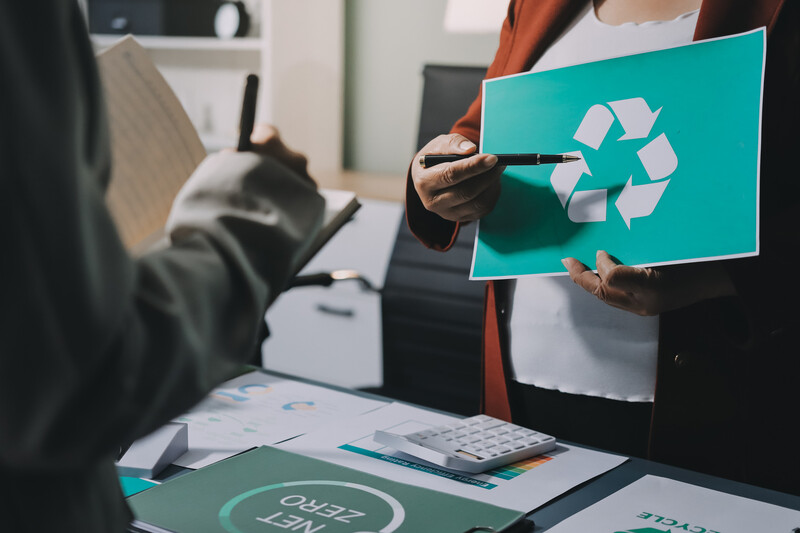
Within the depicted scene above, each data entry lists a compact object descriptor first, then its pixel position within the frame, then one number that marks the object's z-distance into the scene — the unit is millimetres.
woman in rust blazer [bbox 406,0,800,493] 1035
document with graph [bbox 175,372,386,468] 992
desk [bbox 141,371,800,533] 822
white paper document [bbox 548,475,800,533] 783
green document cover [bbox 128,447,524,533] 762
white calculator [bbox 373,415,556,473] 912
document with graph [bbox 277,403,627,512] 861
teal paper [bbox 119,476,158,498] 846
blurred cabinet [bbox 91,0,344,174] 3010
